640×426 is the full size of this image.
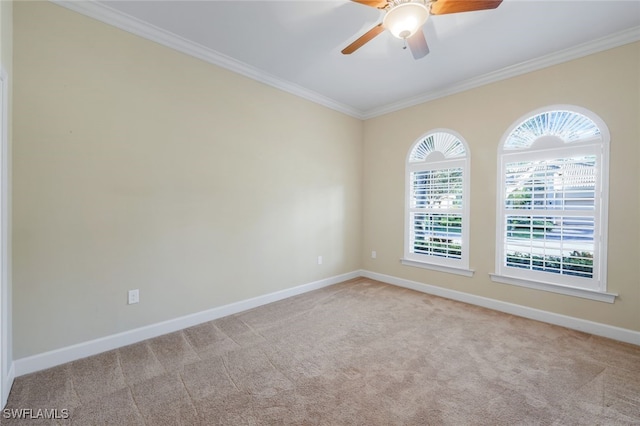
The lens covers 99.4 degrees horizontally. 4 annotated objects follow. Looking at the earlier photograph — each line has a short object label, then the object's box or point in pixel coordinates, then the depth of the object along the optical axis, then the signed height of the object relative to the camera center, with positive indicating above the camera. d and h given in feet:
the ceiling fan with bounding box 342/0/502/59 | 5.64 +4.27
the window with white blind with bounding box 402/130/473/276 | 11.91 +0.29
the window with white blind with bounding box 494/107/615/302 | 8.88 +0.30
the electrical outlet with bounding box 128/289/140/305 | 8.06 -2.68
